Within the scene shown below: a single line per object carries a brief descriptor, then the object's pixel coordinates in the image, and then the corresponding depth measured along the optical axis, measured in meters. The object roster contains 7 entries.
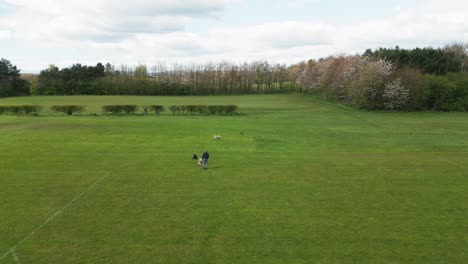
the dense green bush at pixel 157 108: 55.83
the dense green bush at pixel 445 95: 64.15
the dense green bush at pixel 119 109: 54.88
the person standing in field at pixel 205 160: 24.48
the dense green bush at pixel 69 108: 55.16
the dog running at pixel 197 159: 25.69
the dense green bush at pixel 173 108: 56.19
